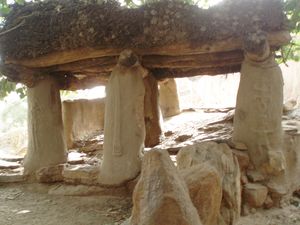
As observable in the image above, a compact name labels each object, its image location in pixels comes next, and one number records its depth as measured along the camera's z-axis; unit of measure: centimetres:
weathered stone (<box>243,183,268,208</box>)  373
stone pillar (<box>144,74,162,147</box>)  567
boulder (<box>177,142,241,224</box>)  314
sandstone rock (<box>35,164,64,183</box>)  462
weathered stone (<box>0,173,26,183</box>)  489
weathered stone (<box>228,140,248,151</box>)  405
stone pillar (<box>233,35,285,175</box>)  402
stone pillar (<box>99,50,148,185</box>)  418
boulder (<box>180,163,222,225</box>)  256
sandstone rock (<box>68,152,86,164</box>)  507
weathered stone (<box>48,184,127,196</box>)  415
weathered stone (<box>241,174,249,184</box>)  383
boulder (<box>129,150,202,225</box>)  206
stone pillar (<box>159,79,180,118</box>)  757
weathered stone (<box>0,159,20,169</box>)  545
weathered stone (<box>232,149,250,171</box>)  395
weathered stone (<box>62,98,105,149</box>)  672
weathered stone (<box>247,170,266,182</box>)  392
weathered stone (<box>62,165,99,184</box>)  434
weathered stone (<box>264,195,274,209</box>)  384
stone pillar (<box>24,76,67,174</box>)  489
